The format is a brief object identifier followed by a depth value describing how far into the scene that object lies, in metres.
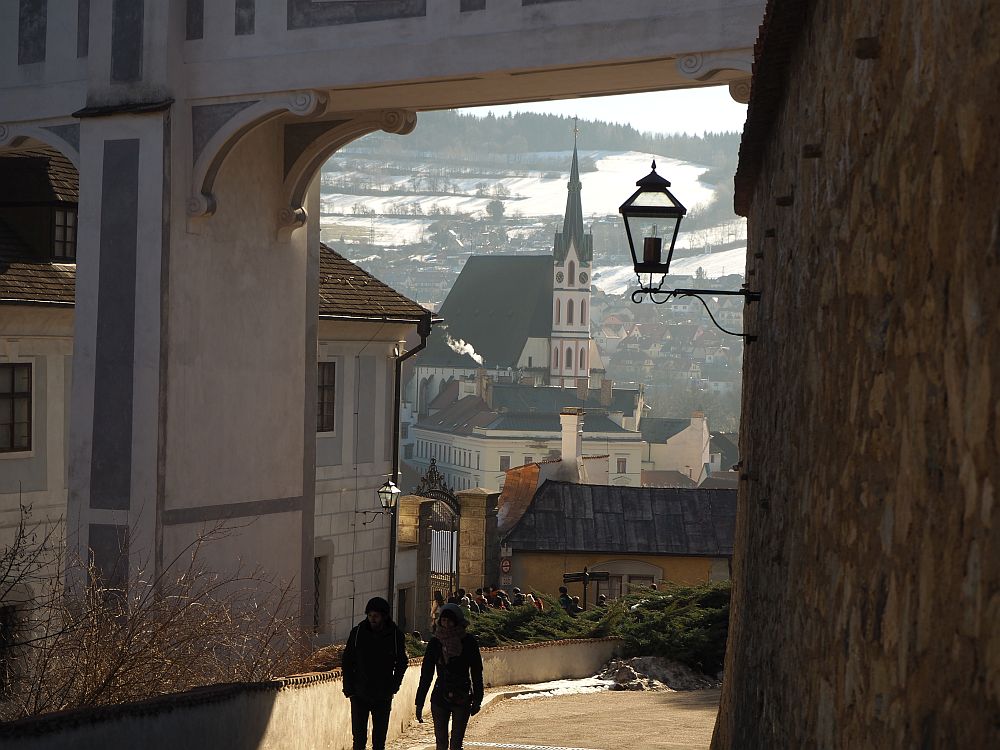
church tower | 183.38
